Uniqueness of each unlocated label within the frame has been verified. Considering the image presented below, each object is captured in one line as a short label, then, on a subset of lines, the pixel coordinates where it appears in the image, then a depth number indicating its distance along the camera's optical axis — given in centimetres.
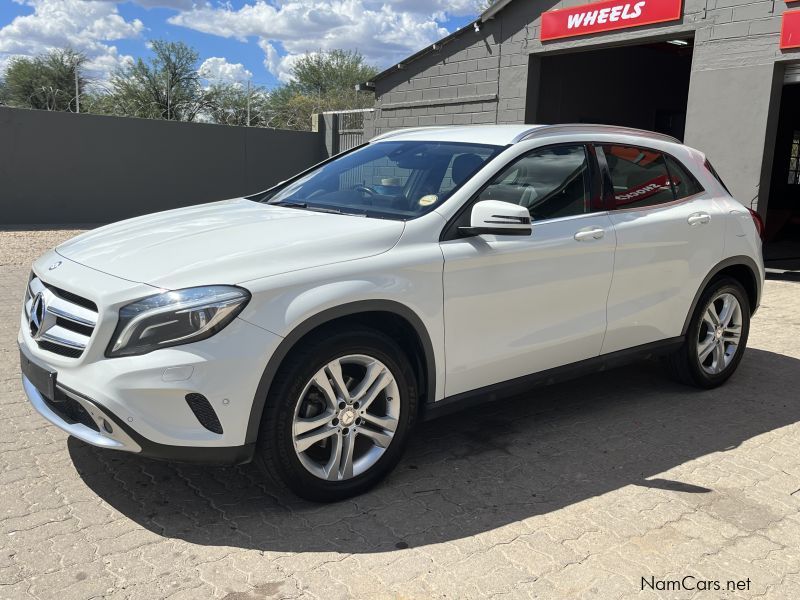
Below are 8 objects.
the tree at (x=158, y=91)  3027
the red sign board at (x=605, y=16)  1045
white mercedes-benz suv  294
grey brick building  967
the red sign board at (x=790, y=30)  905
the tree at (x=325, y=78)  4341
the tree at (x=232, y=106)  2727
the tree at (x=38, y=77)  3538
